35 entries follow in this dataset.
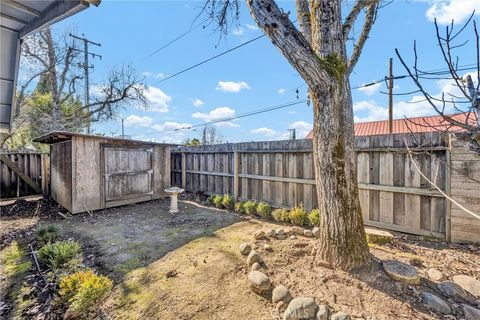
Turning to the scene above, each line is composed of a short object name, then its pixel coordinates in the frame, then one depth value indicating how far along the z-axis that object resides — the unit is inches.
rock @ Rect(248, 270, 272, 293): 91.3
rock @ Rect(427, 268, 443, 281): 98.3
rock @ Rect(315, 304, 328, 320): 75.9
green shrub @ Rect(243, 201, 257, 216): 213.5
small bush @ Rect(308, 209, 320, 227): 168.6
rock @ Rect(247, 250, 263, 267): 108.9
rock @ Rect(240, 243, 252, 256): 123.0
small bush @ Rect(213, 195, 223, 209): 246.2
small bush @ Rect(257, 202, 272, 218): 204.1
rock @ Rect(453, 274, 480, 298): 91.4
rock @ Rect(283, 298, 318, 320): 76.7
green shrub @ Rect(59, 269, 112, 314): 86.9
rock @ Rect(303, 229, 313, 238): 144.9
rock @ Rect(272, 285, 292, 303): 85.4
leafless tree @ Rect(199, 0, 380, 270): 96.0
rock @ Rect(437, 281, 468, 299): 88.8
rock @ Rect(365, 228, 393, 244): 136.9
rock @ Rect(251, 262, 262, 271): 104.0
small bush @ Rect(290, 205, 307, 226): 179.3
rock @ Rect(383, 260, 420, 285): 92.7
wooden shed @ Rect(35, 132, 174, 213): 225.5
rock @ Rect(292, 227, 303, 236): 147.6
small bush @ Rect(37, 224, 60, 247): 153.3
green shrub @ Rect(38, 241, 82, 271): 120.9
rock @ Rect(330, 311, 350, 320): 73.9
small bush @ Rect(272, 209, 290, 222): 187.8
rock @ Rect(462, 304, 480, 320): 78.6
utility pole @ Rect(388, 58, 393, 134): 341.6
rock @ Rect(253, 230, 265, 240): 140.5
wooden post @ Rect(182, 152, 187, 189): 314.7
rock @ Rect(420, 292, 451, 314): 80.7
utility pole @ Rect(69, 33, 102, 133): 558.3
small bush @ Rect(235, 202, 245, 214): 222.2
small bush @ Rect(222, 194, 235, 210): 238.5
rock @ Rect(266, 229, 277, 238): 142.2
